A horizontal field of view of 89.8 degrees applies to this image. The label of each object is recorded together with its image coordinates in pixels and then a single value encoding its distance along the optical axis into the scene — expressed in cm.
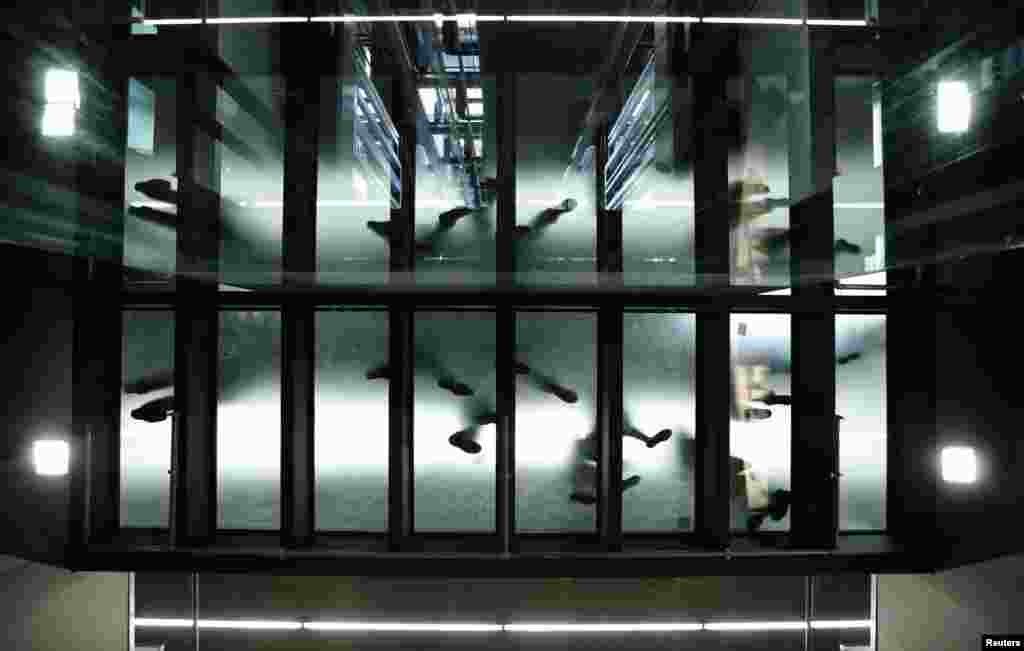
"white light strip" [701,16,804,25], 224
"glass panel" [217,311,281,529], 334
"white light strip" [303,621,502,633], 334
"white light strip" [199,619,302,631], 335
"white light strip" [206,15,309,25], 211
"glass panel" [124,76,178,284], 195
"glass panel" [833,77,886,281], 193
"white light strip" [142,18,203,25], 203
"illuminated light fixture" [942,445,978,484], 318
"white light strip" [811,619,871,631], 341
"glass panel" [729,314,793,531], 333
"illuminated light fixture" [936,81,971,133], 173
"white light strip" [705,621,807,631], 340
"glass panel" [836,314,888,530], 343
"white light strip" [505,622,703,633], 336
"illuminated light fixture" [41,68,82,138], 169
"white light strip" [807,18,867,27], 232
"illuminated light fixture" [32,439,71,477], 317
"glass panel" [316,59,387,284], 216
